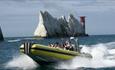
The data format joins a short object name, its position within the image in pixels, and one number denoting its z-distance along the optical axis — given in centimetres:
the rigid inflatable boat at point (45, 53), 2820
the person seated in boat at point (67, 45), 3083
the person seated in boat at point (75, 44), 3154
